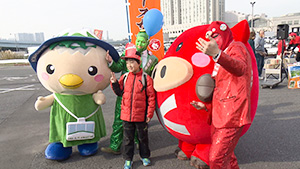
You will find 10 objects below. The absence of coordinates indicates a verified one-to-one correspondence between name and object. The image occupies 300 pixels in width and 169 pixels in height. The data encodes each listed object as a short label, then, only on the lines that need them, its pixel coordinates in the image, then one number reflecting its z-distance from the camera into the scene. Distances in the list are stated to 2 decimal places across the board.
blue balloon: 3.61
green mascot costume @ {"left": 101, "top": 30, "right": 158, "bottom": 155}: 3.33
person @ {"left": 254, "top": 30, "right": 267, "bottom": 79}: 8.80
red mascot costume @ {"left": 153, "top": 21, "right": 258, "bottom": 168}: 2.62
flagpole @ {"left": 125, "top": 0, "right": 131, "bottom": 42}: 5.75
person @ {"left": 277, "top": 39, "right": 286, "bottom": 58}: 8.85
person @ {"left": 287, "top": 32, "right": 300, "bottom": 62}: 8.38
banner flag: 5.78
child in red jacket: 2.93
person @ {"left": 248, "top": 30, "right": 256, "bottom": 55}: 7.98
